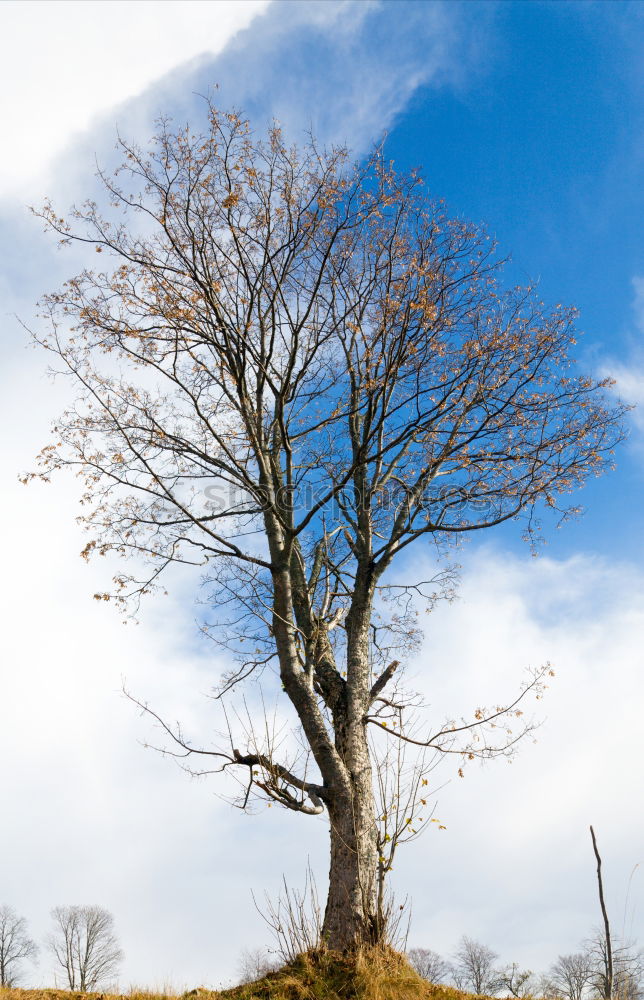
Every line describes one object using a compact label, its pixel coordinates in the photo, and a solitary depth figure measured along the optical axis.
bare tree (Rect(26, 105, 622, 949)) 7.06
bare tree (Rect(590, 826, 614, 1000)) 6.10
